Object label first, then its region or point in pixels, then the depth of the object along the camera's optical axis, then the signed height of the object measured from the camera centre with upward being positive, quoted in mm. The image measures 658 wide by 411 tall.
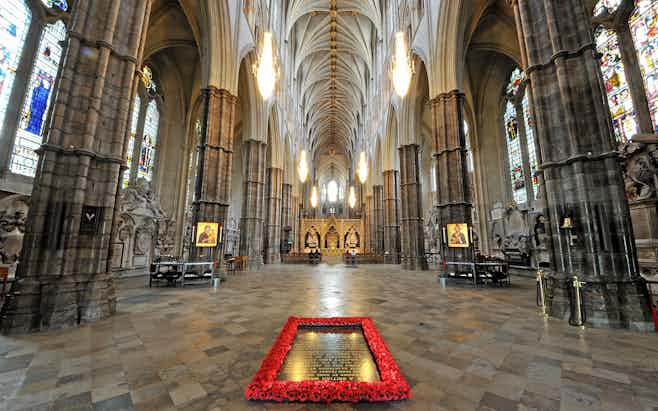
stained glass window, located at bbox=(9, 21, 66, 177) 9352 +5362
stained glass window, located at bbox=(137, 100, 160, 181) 16312 +6806
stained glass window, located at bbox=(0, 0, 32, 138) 8945 +7402
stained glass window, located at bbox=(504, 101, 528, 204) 16672 +6268
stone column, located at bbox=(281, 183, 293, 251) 26328 +3348
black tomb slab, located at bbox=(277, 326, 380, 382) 2537 -1365
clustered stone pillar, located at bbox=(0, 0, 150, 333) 4441 +1205
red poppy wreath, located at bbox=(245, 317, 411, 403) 2152 -1280
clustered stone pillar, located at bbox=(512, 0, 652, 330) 4621 +1536
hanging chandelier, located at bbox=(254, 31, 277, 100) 10117 +7243
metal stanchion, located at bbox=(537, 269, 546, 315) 5015 -868
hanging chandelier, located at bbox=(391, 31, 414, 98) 10164 +7403
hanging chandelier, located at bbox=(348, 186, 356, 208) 35712 +6606
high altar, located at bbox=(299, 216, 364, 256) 37500 +1604
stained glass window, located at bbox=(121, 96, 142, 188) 15262 +6955
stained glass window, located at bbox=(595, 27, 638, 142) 9891 +6583
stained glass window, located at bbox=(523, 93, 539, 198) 15586 +6213
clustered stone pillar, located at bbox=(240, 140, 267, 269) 15547 +2581
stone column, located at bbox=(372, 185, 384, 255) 25838 +3246
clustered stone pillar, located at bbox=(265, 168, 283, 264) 20500 +2217
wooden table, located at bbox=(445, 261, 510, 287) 8703 -1007
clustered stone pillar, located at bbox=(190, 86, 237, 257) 10469 +3730
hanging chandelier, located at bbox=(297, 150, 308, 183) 23906 +7669
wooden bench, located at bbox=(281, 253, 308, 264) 21312 -1335
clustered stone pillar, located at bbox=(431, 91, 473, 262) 10594 +3557
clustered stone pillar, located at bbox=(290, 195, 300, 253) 31484 +2799
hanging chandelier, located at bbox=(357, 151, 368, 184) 23031 +6987
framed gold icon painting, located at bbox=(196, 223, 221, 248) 9977 +325
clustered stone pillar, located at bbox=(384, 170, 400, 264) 20781 +2229
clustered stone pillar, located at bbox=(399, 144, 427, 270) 14844 +1992
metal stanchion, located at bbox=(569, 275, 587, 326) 4441 -1120
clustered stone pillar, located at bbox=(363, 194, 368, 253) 29078 +2079
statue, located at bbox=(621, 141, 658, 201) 8609 +2709
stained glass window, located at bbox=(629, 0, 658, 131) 9242 +7724
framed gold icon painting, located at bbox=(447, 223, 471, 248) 10094 +352
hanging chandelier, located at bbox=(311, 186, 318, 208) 35538 +6393
